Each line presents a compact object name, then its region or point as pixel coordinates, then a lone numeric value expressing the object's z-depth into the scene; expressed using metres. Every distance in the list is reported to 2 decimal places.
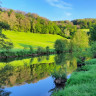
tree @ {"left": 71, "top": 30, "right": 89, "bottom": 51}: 57.92
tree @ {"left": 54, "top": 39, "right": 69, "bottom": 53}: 59.49
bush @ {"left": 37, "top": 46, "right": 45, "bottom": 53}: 50.55
